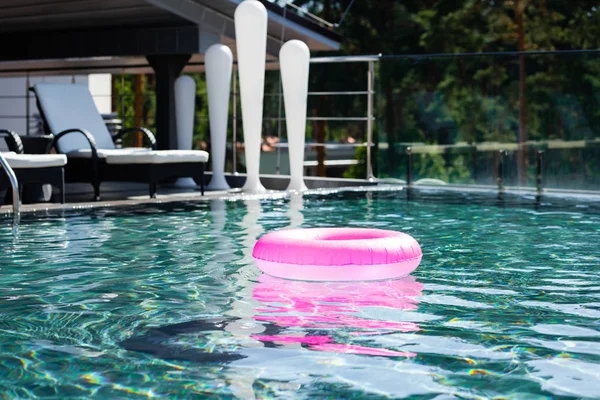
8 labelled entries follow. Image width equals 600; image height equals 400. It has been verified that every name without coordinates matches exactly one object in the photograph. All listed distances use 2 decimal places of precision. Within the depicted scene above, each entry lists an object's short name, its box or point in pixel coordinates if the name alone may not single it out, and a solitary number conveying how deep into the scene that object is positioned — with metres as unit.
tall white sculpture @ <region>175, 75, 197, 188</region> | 10.95
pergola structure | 10.70
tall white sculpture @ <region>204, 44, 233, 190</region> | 10.41
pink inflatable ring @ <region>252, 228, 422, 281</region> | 4.45
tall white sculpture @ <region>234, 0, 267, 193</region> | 9.90
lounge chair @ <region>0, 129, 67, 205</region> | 7.75
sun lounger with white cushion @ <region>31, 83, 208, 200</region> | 9.02
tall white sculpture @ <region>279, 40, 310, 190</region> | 10.26
